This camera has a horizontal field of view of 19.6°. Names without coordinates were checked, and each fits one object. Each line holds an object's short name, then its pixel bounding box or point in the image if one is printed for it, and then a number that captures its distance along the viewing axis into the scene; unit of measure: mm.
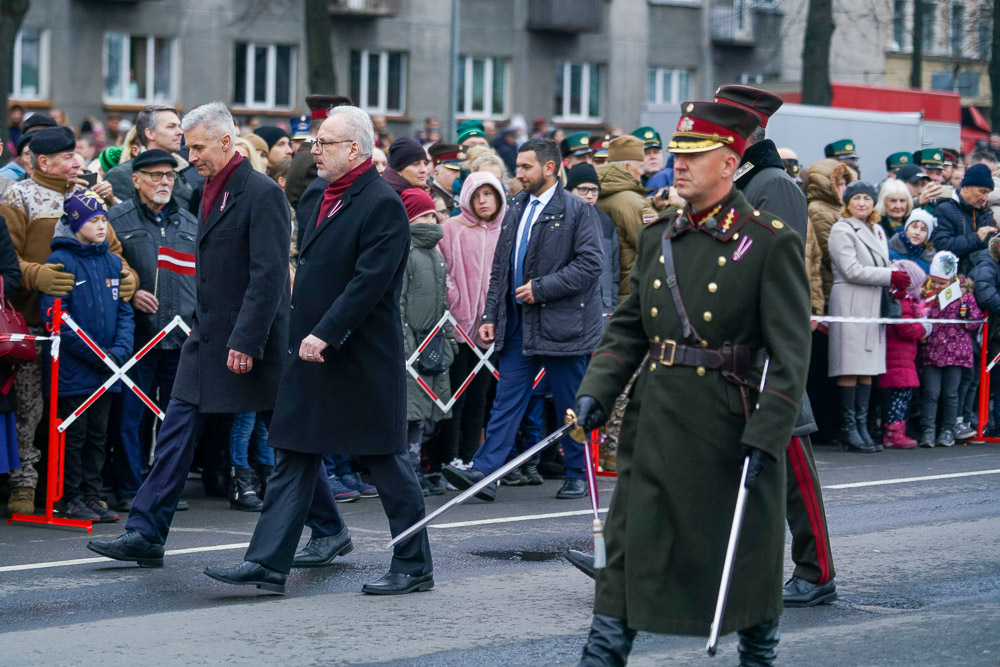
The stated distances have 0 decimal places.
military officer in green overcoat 9719
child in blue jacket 16905
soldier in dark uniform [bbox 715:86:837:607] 12844
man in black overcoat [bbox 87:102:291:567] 14069
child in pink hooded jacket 20298
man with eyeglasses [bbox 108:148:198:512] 17750
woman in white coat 23591
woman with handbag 16596
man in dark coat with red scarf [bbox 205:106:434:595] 13077
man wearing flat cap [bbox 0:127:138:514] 17074
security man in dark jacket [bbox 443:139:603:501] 18820
